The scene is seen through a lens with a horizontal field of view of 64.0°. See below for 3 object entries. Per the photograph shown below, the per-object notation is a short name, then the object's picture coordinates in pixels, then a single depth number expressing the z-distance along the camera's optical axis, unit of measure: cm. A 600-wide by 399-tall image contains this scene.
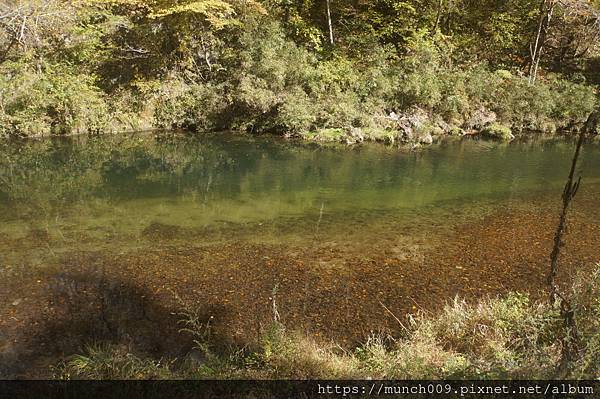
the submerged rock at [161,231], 943
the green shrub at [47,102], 1772
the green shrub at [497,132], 2045
